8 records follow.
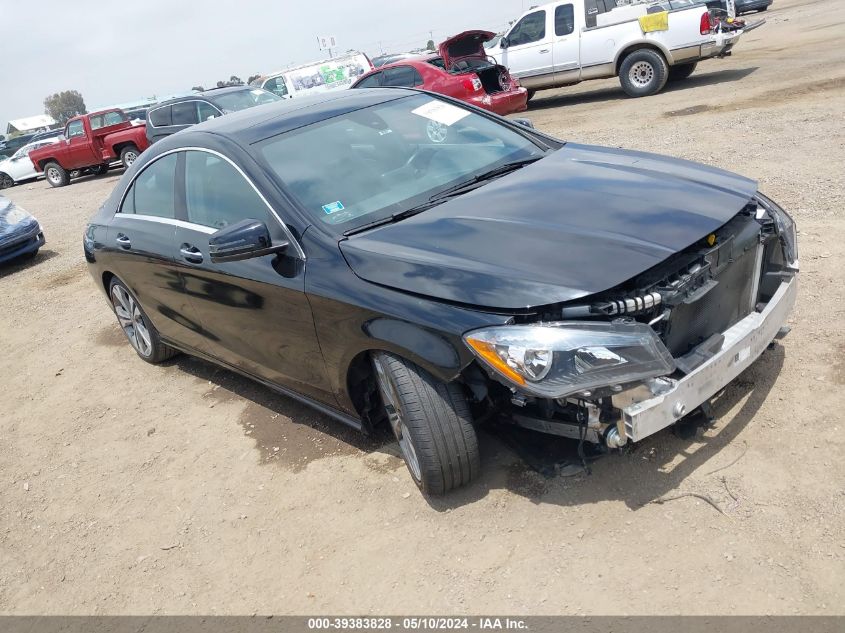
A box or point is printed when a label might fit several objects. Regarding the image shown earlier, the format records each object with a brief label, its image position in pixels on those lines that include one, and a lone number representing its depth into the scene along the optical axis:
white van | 19.05
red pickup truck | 18.30
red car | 13.19
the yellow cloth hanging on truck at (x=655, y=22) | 13.14
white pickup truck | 13.11
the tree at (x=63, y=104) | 128.12
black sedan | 2.62
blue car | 9.89
